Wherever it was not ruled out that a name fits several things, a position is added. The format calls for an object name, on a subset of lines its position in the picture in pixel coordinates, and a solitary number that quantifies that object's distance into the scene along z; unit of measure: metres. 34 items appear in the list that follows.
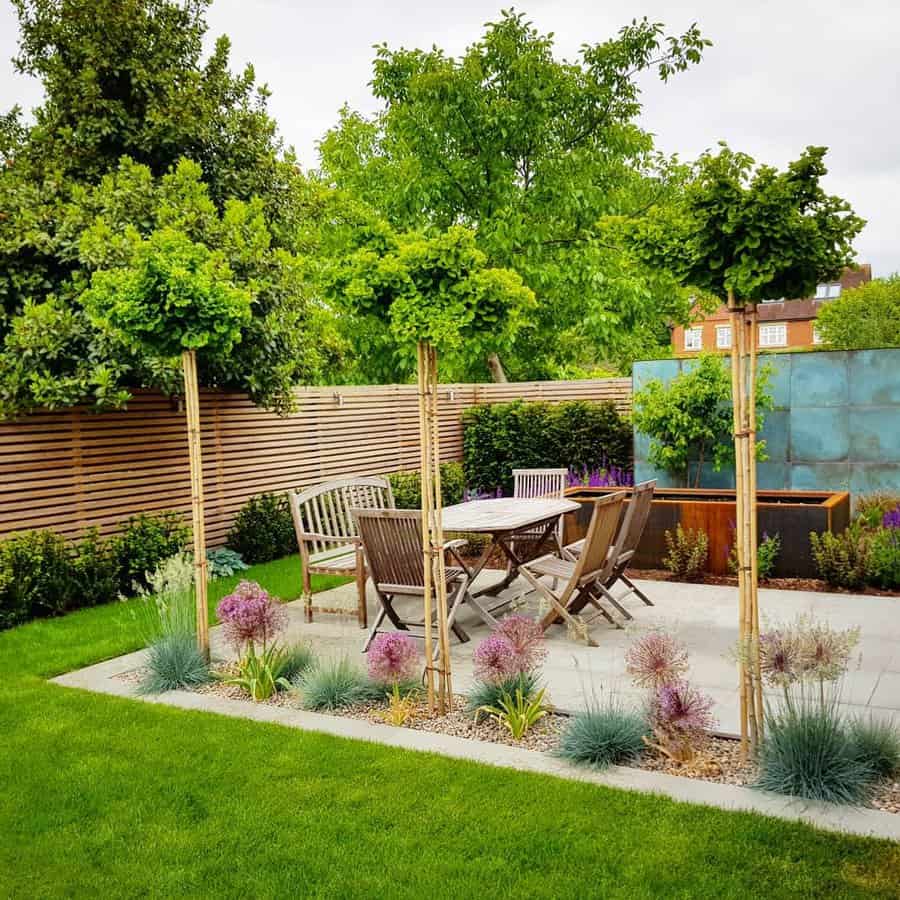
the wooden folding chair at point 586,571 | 5.40
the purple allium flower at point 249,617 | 4.70
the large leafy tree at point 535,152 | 12.28
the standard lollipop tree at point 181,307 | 4.82
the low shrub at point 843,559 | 6.96
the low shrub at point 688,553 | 7.55
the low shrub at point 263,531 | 9.00
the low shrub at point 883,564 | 6.86
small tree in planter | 9.41
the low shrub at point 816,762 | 3.27
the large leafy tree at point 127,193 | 7.07
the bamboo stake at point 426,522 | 4.28
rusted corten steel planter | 7.34
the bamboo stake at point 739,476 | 3.50
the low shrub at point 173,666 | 4.95
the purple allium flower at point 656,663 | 3.79
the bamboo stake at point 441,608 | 4.30
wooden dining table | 5.84
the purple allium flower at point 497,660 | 4.14
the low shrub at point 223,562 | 8.35
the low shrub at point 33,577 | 6.64
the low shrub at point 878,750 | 3.40
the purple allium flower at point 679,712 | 3.56
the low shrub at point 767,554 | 7.32
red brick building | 43.00
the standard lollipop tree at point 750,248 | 3.36
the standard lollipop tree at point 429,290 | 4.04
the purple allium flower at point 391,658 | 4.32
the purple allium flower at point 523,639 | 4.15
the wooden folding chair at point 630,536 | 6.05
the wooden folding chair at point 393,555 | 5.19
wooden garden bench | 6.31
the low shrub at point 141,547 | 7.67
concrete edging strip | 3.11
